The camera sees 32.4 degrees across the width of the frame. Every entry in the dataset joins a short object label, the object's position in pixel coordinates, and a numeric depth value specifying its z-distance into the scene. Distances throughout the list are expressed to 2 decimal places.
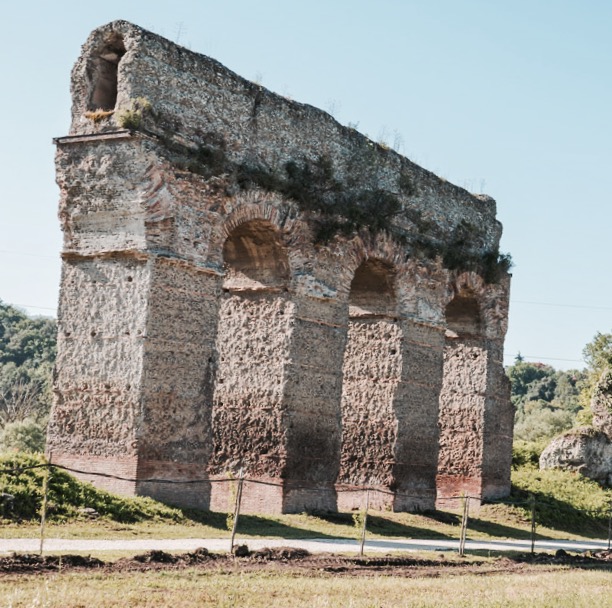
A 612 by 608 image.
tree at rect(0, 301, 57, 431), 40.84
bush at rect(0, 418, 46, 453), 32.50
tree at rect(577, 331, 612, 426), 43.22
